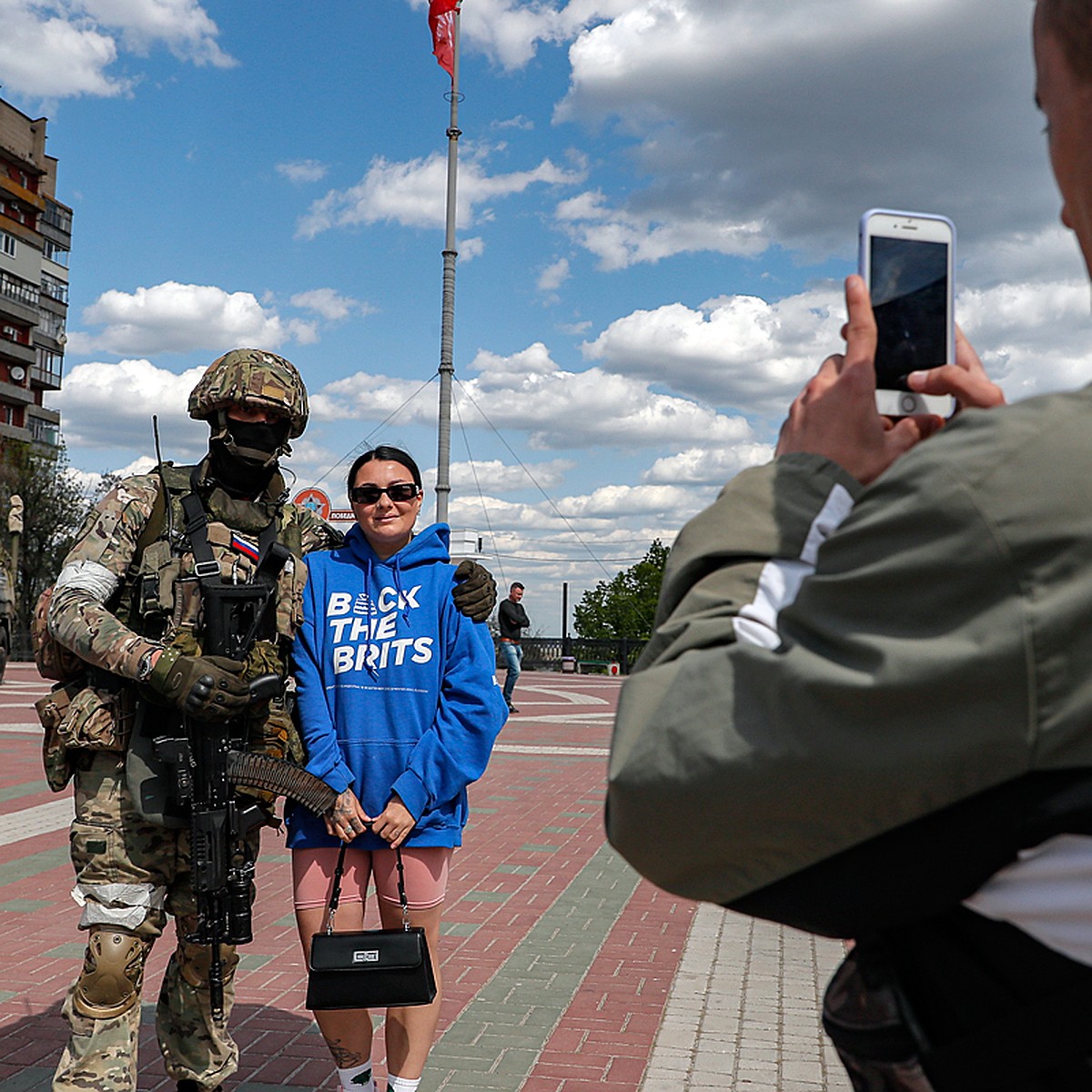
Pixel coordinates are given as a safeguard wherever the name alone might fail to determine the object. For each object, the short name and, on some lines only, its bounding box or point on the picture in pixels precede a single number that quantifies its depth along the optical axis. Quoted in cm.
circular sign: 1677
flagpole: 1941
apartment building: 6562
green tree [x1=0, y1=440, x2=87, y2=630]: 4175
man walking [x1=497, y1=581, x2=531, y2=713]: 1972
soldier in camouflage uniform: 340
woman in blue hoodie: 364
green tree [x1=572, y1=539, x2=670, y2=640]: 7012
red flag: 2186
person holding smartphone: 89
